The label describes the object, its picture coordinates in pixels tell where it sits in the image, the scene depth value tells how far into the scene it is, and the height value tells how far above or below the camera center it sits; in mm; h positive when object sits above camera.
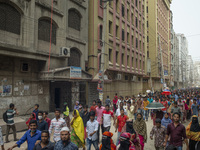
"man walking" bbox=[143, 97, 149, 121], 12541 -1518
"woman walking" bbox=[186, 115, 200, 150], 5376 -1541
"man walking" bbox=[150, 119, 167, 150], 5612 -1669
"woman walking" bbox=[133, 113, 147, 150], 6055 -1561
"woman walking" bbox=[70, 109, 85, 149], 6016 -1650
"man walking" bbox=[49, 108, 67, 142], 5608 -1354
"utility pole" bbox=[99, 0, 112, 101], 11703 +467
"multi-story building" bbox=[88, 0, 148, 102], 19312 +5378
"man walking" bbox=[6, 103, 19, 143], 8102 -1593
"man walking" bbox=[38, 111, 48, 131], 5750 -1372
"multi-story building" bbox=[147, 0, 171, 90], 43938 +12267
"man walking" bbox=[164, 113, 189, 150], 5008 -1431
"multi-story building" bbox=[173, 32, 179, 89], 68594 +7619
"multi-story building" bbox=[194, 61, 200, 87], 193488 +19562
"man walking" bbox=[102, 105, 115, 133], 7503 -1577
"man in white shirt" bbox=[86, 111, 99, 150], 6031 -1636
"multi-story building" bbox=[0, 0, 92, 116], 11242 +2220
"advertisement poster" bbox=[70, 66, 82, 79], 14044 +819
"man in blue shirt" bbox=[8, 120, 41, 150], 4325 -1316
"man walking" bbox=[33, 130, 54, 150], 3661 -1264
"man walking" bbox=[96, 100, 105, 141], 8008 -1294
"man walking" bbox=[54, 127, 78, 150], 3664 -1264
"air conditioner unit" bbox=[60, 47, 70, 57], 14281 +2537
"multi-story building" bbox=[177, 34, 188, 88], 98044 +23636
